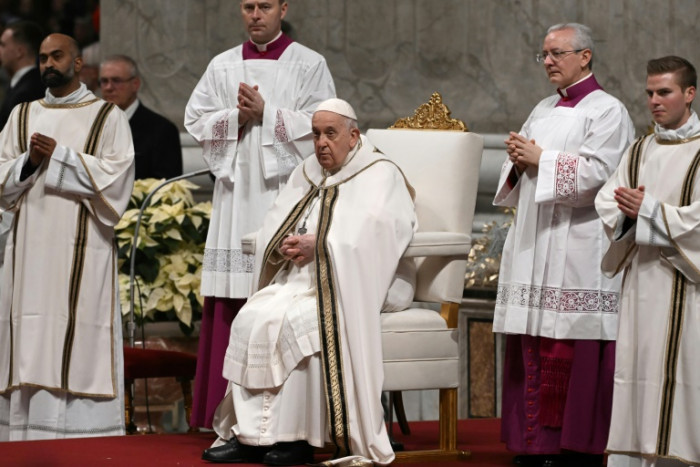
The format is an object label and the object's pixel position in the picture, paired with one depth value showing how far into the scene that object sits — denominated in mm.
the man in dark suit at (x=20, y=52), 23375
